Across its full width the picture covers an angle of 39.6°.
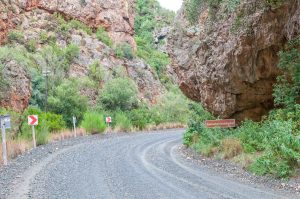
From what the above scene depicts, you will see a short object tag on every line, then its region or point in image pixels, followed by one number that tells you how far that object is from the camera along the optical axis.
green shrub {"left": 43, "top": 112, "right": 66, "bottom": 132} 28.03
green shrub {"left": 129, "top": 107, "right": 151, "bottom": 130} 38.84
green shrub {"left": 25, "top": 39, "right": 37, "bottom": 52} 48.91
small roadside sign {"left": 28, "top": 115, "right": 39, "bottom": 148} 19.95
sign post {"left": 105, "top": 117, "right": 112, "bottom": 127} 34.25
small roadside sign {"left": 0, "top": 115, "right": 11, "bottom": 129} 14.46
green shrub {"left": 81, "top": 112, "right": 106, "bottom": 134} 30.69
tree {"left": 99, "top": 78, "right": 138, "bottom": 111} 42.22
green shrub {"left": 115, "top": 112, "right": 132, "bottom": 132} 35.31
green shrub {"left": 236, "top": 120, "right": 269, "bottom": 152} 12.23
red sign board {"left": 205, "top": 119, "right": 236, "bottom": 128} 15.95
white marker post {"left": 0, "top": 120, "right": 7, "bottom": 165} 14.33
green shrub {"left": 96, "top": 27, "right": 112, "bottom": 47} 57.22
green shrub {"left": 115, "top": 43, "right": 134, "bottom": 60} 58.12
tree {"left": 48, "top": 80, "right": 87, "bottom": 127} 33.59
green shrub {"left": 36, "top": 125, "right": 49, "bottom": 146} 22.28
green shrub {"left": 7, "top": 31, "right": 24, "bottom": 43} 48.56
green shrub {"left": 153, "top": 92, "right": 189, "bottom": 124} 46.84
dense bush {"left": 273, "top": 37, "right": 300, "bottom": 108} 12.22
